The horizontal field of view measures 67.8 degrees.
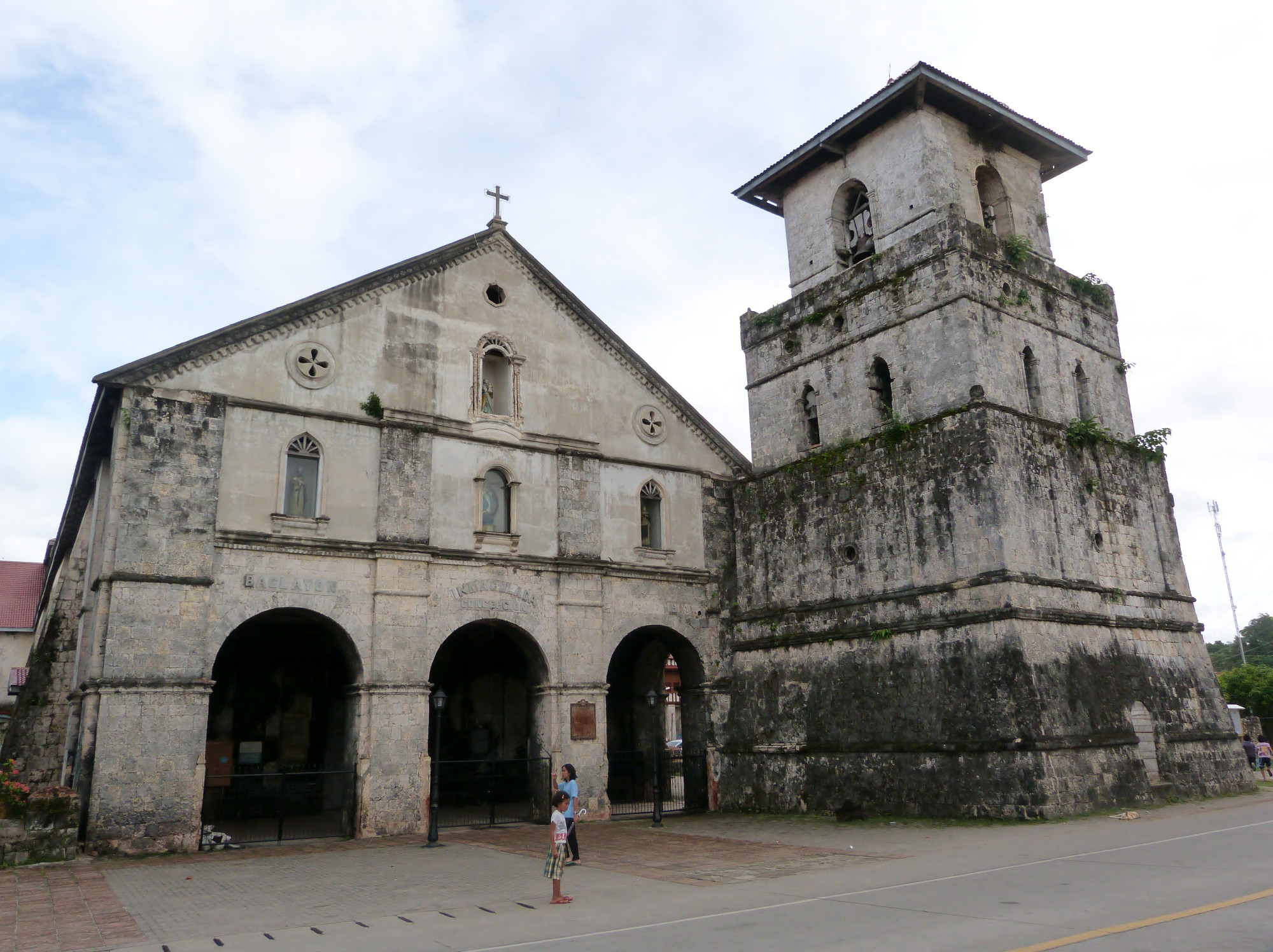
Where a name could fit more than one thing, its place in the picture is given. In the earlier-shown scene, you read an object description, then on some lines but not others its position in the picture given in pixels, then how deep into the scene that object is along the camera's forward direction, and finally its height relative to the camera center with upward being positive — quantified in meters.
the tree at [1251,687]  42.81 +0.81
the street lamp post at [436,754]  17.80 -0.30
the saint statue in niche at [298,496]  19.09 +4.85
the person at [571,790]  13.67 -0.82
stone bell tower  18.42 +4.27
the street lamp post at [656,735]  20.64 -0.13
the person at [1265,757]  27.70 -1.50
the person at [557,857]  11.44 -1.45
